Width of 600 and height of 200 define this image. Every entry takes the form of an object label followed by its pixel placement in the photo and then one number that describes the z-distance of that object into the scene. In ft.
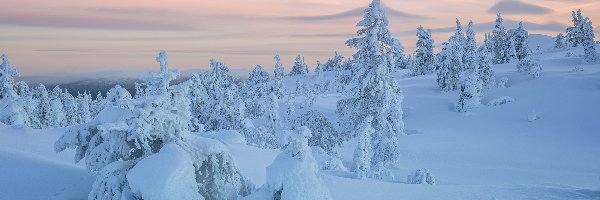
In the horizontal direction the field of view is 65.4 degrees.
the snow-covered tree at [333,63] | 501.80
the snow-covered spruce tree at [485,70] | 201.36
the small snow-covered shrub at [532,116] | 167.78
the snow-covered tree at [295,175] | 26.35
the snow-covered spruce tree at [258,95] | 169.58
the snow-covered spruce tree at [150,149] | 25.89
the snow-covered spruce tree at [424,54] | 258.16
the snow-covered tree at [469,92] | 178.45
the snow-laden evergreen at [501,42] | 291.17
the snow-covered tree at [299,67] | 523.70
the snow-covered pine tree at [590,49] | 236.26
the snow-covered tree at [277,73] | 176.86
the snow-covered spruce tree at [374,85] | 75.87
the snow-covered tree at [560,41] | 399.44
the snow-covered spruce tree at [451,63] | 201.26
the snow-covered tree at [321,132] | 107.76
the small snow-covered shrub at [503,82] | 204.74
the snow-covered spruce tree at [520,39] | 274.20
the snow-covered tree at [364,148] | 76.64
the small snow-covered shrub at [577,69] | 206.80
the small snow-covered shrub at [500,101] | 186.60
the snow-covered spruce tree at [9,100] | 106.11
